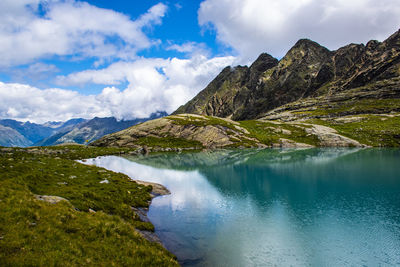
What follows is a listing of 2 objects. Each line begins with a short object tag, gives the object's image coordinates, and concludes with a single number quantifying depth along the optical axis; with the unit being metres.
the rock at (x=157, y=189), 41.75
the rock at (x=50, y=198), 19.17
